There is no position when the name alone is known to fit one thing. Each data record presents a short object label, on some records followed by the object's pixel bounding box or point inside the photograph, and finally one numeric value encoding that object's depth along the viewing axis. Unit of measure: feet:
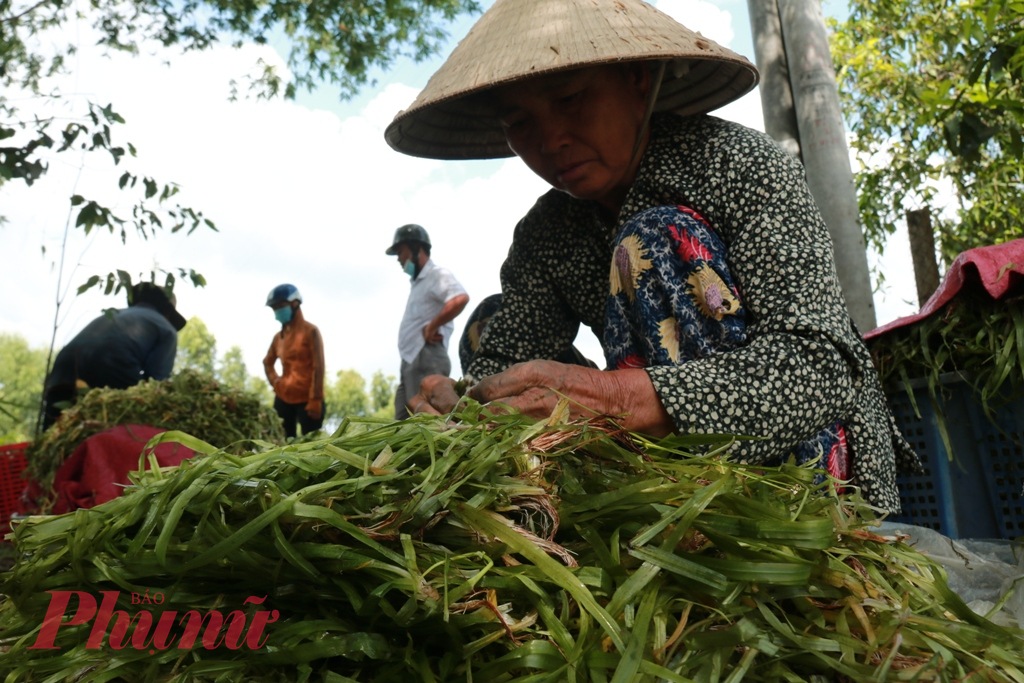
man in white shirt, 19.30
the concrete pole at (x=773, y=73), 11.03
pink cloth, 5.87
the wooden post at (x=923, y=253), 10.32
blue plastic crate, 6.07
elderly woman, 4.25
